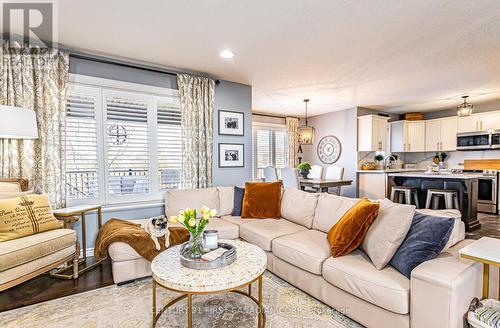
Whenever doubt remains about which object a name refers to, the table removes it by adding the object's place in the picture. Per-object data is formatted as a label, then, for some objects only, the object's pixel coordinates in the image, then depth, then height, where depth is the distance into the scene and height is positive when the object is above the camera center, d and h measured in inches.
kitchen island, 168.9 -20.4
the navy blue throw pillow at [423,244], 64.1 -22.4
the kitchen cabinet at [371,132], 237.5 +26.5
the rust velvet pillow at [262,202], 129.6 -22.5
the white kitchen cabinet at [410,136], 265.1 +25.0
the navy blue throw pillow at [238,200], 137.8 -22.9
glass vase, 72.1 -26.2
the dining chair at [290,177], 191.0 -14.1
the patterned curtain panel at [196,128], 149.5 +19.3
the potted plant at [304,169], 218.1 -8.5
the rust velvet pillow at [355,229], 79.4 -22.8
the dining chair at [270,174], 213.8 -12.7
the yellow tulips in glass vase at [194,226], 72.2 -20.0
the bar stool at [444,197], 169.3 -27.0
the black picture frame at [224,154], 165.2 +3.0
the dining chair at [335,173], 220.4 -12.3
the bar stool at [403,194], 195.5 -28.1
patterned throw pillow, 85.6 -20.9
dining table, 188.5 -18.7
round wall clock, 264.5 +11.2
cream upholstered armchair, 77.2 -31.8
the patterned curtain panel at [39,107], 105.8 +23.9
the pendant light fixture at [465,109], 181.6 +36.7
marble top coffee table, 59.7 -30.0
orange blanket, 94.7 -31.4
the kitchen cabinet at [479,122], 218.7 +34.1
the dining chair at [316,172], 235.8 -12.3
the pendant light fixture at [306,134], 209.6 +21.5
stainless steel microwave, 216.7 +17.6
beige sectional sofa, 56.9 -32.3
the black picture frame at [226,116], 164.4 +25.7
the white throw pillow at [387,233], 70.2 -21.8
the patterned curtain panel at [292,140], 282.9 +22.4
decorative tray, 67.8 -28.4
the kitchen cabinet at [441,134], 244.5 +25.6
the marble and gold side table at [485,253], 52.2 -20.8
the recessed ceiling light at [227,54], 121.5 +52.8
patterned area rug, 73.4 -48.5
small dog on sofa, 103.6 -29.6
